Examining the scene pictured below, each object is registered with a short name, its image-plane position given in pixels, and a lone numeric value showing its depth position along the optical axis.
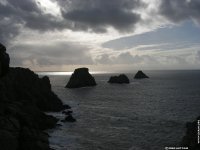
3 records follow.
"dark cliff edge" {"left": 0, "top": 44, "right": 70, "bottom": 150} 40.93
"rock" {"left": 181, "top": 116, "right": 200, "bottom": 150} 33.58
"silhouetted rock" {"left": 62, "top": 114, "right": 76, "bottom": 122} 75.94
